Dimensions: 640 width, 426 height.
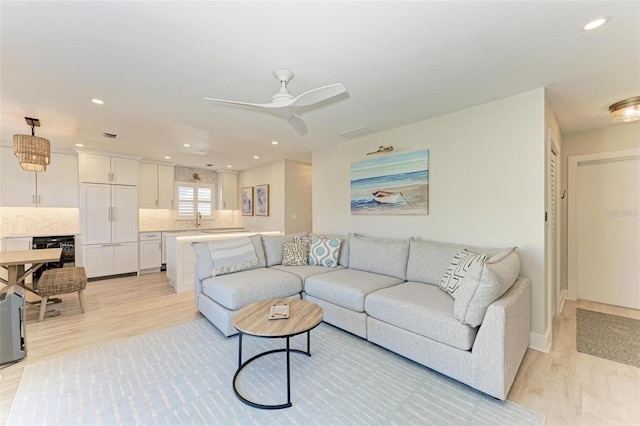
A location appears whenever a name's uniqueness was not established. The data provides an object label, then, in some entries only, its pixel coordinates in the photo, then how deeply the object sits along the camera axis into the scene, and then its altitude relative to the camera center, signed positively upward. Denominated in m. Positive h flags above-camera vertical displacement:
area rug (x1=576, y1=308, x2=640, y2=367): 2.44 -1.29
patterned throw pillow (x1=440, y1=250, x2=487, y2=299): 2.36 -0.53
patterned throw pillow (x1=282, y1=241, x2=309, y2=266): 3.89 -0.59
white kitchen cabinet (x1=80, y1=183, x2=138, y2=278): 5.10 -0.29
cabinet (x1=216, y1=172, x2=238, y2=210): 7.26 +0.60
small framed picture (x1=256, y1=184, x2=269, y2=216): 6.46 +0.31
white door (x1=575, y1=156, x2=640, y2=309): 3.52 -0.28
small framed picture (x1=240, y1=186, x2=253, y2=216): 7.00 +0.34
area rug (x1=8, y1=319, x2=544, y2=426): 1.71 -1.29
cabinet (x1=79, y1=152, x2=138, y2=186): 5.09 +0.88
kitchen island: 4.40 -0.81
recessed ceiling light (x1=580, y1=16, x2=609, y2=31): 1.62 +1.15
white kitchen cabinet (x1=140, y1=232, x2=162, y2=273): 5.77 -0.83
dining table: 3.08 -0.53
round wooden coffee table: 1.84 -0.82
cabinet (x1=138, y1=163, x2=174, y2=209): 5.96 +0.62
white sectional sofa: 1.90 -0.79
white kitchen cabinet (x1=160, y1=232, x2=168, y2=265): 6.05 -0.75
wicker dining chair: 3.19 -0.84
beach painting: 3.46 +0.39
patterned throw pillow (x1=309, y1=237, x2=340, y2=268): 3.82 -0.57
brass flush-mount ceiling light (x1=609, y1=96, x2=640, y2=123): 2.71 +1.03
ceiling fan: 1.95 +0.88
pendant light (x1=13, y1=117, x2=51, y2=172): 3.17 +0.76
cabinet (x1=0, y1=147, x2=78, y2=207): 4.58 +0.55
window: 6.75 +0.35
